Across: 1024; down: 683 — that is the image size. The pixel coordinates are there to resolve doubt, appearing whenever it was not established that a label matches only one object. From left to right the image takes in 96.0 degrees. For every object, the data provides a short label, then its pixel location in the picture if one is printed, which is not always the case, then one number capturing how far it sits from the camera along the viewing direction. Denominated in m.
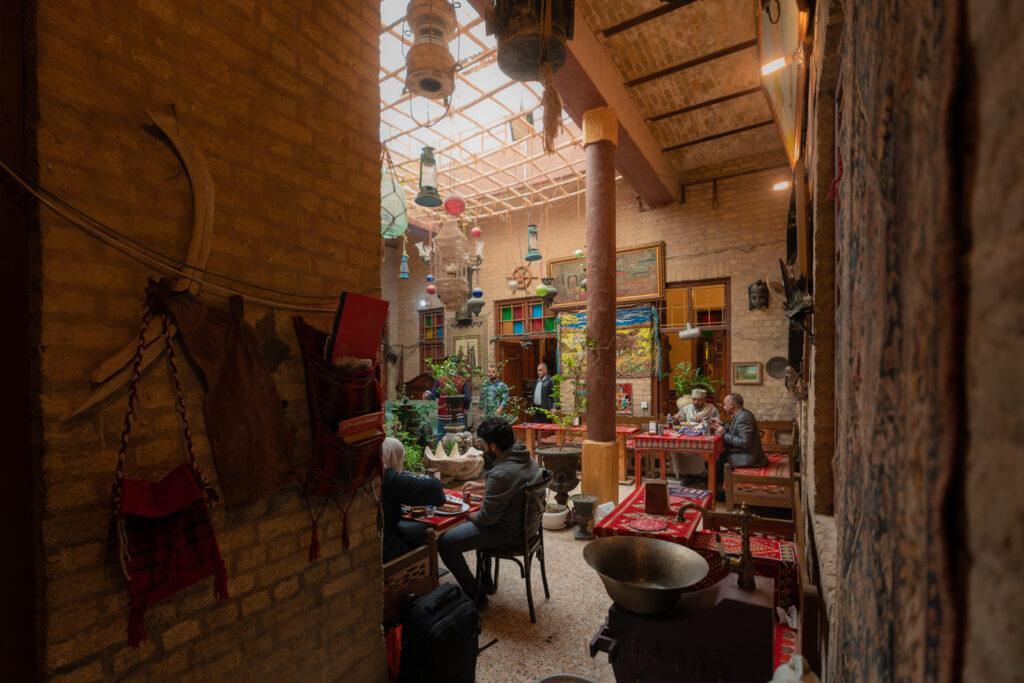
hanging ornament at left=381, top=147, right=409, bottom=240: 3.82
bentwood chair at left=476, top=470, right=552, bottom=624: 3.42
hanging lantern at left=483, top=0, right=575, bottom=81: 2.88
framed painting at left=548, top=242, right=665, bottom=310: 8.49
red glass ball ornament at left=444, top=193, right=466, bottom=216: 6.60
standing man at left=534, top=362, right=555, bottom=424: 8.82
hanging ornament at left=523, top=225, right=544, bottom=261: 8.16
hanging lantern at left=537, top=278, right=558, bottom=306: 8.59
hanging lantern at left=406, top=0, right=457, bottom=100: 3.25
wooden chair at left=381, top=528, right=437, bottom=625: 2.83
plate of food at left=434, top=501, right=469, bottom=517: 3.68
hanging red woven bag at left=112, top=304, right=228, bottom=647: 1.59
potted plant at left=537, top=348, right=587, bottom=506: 5.46
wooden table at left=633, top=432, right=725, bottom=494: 5.77
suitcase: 2.45
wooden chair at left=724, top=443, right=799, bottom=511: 4.20
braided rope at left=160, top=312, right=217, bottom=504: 1.75
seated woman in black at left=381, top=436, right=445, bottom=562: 3.23
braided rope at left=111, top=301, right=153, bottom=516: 1.57
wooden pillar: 5.38
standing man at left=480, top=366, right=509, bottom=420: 9.16
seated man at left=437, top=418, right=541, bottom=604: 3.44
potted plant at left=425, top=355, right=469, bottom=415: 10.05
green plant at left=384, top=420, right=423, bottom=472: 5.53
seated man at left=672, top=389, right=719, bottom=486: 6.66
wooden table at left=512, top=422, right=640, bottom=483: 6.96
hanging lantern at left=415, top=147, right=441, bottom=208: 5.20
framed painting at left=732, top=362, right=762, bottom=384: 7.53
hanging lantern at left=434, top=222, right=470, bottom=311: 7.02
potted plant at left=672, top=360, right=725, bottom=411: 7.85
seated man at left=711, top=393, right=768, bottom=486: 5.58
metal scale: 1.98
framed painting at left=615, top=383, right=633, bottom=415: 8.55
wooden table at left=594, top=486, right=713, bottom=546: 2.97
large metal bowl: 2.02
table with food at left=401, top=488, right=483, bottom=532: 3.55
